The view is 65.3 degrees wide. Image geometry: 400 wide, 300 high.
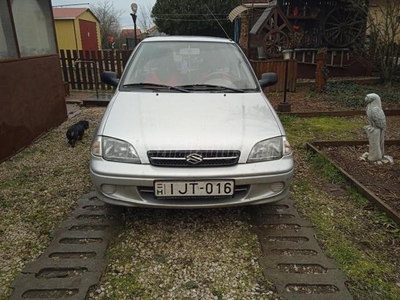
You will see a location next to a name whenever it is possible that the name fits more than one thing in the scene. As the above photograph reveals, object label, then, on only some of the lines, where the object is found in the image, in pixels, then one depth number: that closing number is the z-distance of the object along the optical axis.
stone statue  3.55
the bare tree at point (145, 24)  41.53
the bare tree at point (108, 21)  38.39
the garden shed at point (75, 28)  25.00
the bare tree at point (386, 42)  8.19
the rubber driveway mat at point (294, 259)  1.99
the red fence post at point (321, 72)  7.81
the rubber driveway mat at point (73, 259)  1.99
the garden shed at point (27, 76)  4.21
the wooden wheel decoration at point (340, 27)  11.30
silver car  2.25
